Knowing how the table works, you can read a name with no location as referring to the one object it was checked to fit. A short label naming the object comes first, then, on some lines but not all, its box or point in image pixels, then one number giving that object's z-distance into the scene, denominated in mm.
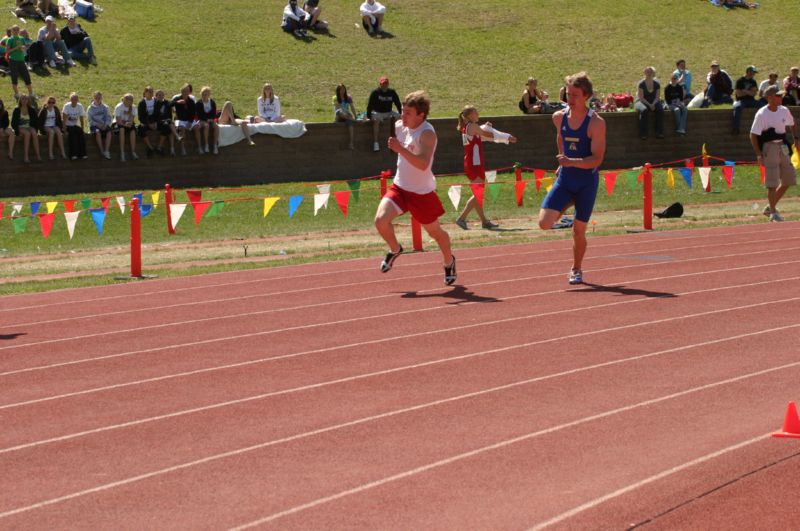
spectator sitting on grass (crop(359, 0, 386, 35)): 36781
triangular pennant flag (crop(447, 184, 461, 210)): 21516
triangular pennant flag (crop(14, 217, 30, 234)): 19016
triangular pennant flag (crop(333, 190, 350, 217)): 20362
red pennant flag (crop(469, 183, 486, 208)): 20797
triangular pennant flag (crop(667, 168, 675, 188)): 25622
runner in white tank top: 12523
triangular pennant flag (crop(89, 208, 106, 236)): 18938
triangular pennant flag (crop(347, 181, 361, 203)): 25638
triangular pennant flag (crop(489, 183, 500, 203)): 22625
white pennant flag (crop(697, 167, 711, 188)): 25547
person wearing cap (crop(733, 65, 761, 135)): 32031
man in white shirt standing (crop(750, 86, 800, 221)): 20406
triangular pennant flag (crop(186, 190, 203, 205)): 21712
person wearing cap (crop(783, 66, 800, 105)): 33188
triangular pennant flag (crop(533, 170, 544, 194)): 29069
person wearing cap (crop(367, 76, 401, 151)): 28234
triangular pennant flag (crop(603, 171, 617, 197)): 23722
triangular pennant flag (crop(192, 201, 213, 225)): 19464
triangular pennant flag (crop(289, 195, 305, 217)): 19823
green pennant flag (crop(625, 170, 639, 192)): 24422
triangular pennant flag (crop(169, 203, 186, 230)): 19939
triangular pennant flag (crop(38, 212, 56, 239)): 18391
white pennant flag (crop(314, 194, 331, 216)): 20434
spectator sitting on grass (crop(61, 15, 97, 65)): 30000
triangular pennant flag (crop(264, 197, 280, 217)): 19712
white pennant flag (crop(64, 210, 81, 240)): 18344
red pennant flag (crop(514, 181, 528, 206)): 23544
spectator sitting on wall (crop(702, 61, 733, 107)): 33822
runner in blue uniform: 12711
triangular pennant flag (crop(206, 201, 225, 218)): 20328
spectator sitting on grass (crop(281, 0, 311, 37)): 35562
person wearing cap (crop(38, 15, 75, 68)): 28516
